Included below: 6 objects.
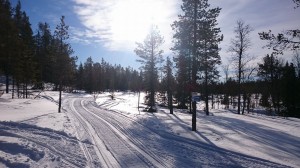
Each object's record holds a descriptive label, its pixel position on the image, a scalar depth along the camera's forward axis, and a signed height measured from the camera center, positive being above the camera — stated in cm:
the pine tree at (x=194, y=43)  1358 +450
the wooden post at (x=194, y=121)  1230 -233
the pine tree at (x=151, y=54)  2334 +446
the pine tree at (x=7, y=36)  1717 +522
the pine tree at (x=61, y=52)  2075 +411
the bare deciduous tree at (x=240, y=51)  2319 +489
